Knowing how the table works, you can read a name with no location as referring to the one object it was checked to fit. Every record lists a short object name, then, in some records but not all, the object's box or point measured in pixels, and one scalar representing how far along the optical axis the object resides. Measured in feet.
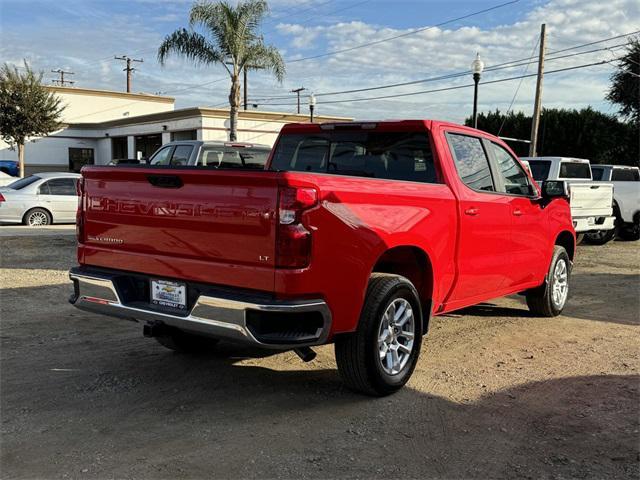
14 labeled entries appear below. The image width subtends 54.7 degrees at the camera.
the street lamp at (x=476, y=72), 61.42
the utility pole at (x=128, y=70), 222.07
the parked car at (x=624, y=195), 51.31
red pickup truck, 12.32
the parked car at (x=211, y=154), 40.88
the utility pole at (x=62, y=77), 252.83
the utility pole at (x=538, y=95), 83.92
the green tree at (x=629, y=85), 101.24
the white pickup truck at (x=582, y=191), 39.92
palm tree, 76.64
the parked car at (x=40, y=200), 49.73
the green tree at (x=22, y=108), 110.63
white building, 113.70
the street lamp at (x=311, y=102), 94.62
